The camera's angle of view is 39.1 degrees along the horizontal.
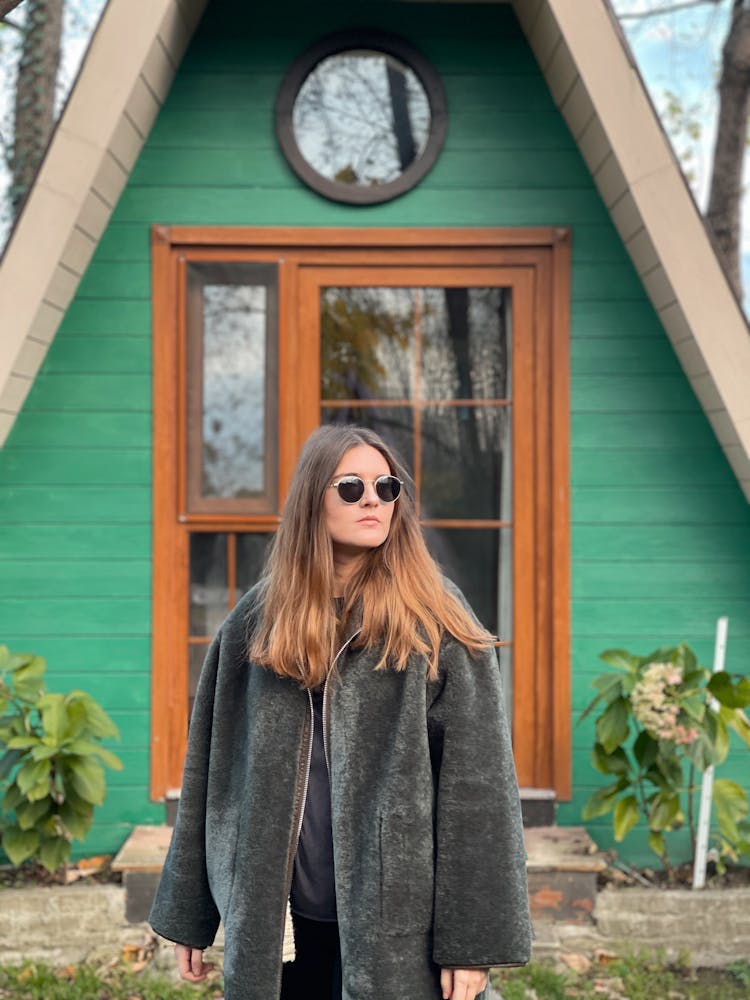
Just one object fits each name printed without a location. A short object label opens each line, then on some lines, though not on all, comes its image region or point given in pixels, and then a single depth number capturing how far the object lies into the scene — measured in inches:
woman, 74.5
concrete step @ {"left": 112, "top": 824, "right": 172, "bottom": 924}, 147.4
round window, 162.6
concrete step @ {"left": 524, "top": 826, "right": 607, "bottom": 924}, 147.3
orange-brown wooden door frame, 161.2
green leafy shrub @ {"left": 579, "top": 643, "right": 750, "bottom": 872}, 140.8
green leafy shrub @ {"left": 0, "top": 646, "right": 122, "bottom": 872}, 140.0
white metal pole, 149.5
